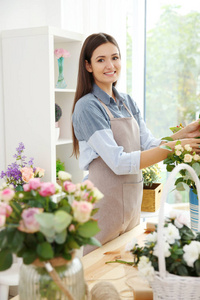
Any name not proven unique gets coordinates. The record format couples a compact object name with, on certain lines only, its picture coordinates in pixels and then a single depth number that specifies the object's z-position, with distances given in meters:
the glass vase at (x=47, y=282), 0.89
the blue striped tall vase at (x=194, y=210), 1.60
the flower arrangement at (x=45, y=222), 0.85
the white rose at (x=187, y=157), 1.54
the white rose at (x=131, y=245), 1.12
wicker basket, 0.98
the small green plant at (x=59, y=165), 2.90
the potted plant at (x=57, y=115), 2.82
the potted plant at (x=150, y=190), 2.55
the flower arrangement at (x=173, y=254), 1.00
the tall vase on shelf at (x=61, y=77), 2.82
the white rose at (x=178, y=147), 1.59
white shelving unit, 2.59
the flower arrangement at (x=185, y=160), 1.54
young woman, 1.85
